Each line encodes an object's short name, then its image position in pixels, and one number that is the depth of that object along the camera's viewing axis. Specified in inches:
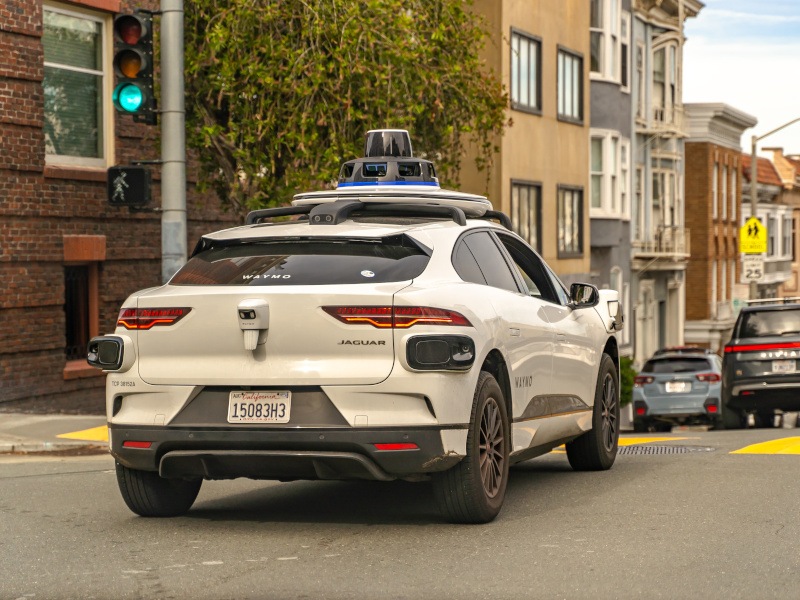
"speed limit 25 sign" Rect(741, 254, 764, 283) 1373.0
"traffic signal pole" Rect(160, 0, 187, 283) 517.3
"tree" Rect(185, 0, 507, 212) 605.9
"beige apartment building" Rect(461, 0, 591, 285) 1158.3
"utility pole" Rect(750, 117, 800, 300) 1461.6
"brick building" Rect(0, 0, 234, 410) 653.9
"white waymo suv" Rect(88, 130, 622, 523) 279.9
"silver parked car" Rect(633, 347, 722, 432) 959.0
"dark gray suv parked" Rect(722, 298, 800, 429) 812.0
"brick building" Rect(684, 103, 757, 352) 2020.2
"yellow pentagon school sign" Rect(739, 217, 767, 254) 1384.1
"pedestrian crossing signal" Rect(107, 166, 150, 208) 506.6
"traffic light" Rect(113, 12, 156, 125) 491.8
